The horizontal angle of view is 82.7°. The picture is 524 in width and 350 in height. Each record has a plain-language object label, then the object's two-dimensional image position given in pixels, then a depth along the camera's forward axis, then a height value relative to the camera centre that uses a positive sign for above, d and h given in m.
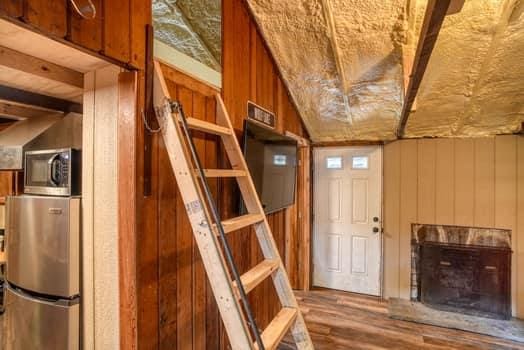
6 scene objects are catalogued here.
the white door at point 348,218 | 3.87 -0.54
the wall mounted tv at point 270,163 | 2.10 +0.11
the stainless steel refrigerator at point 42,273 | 1.47 -0.52
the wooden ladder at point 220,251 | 1.11 -0.30
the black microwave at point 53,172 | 1.62 +0.02
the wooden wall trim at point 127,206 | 1.25 -0.13
